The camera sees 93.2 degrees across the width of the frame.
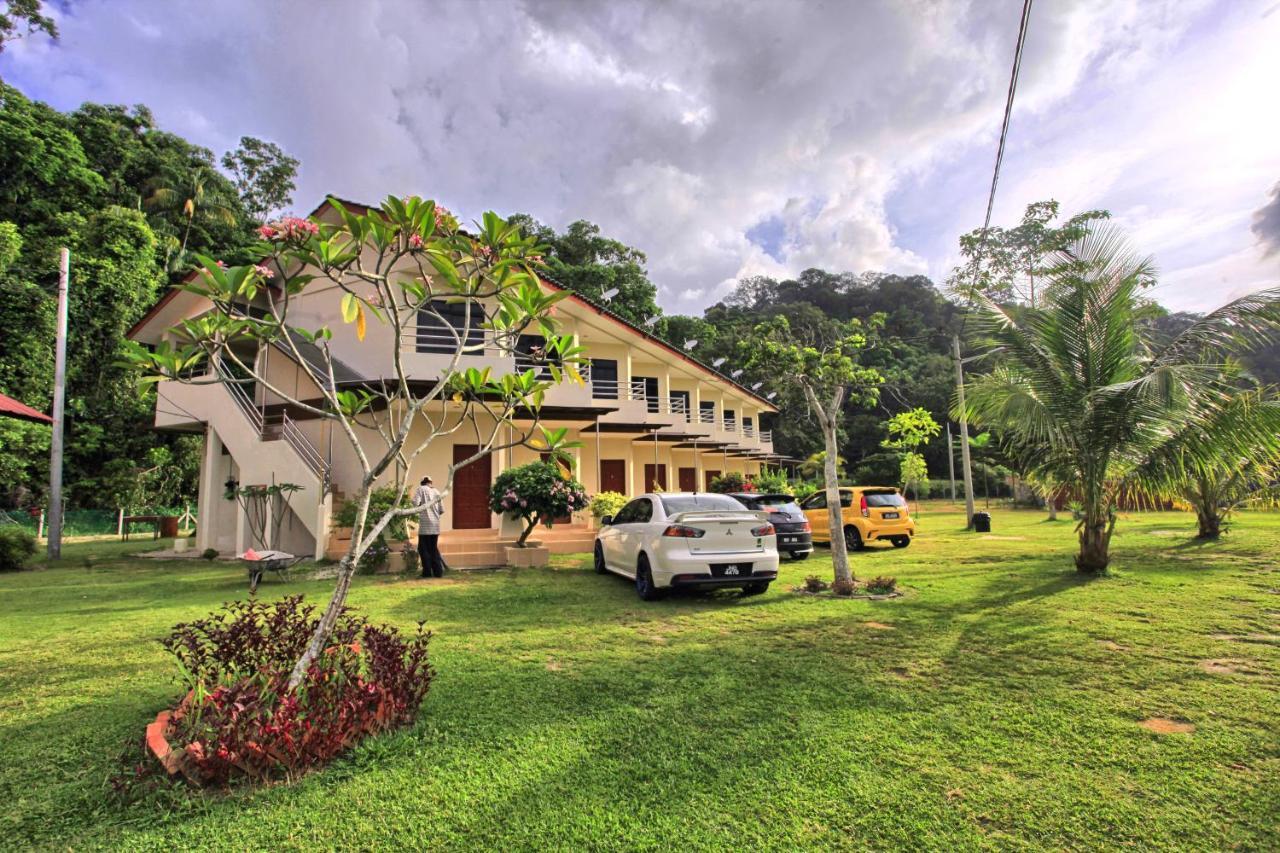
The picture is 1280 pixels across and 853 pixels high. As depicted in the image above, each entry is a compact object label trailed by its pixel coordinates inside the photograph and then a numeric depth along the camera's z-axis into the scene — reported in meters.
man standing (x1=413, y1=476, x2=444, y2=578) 10.03
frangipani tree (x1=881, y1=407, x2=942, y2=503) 28.33
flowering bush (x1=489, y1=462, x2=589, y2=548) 11.62
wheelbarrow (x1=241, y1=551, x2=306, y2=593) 7.81
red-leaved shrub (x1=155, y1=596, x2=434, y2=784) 2.97
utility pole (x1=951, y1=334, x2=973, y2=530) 18.88
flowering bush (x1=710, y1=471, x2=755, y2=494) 19.58
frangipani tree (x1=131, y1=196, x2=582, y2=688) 3.50
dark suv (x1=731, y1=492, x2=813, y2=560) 11.73
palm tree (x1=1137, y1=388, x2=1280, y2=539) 7.75
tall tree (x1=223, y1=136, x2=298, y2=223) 37.41
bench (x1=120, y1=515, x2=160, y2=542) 21.93
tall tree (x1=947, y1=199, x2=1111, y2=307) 27.75
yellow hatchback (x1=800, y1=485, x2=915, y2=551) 13.59
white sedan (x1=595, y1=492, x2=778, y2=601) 7.49
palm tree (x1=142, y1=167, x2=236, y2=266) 30.14
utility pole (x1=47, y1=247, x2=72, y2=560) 13.62
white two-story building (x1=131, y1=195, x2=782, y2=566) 12.46
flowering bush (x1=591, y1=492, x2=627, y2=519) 14.57
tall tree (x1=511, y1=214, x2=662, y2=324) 31.95
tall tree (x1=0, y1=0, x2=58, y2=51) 24.92
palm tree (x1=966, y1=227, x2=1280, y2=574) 8.14
